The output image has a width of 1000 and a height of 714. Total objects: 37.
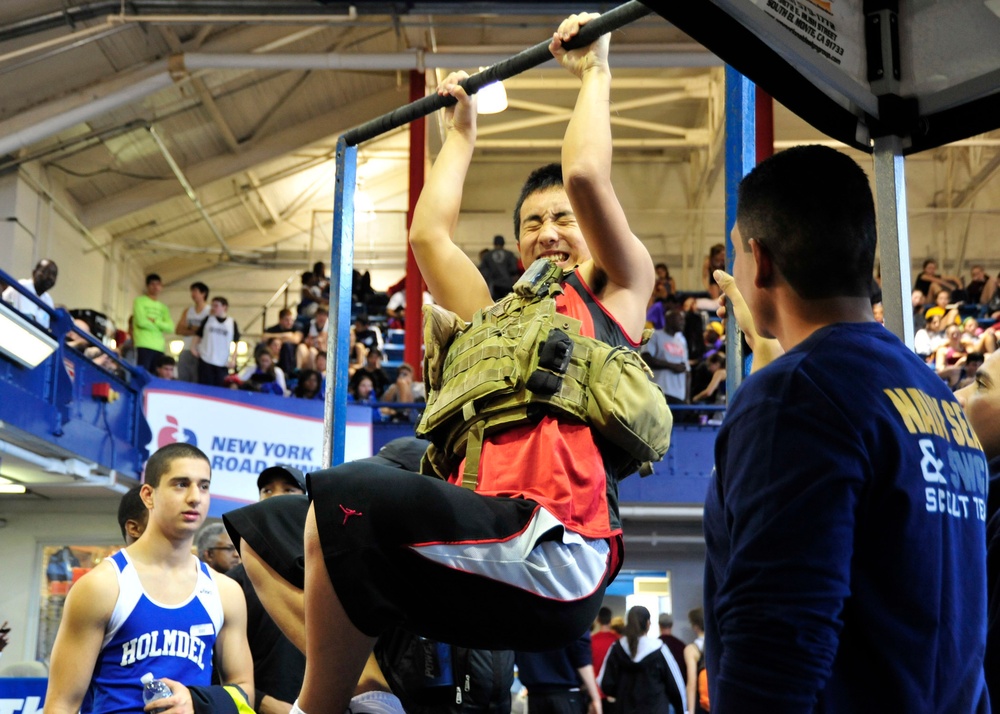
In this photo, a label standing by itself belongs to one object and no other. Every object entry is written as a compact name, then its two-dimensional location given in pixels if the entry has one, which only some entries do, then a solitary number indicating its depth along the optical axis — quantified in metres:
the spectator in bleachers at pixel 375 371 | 14.49
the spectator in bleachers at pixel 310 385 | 13.13
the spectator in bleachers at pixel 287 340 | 15.21
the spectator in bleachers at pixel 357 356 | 15.17
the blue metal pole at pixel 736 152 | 2.49
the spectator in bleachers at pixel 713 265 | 16.42
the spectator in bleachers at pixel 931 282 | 15.98
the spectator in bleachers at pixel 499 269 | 13.20
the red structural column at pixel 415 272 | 15.52
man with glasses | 5.17
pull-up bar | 2.32
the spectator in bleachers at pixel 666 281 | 16.56
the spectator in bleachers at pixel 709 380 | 13.79
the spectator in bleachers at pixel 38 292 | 9.67
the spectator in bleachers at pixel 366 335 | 16.23
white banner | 11.40
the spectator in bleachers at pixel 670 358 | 12.31
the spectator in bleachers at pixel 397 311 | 17.84
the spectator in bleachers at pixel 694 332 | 14.55
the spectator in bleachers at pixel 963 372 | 11.95
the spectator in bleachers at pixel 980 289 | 16.28
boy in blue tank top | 3.33
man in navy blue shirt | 1.38
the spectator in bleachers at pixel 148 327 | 14.08
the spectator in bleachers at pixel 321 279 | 18.38
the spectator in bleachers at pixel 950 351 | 13.04
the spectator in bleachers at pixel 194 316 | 13.76
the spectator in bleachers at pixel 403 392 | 13.66
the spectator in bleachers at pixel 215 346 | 13.62
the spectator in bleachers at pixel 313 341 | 15.11
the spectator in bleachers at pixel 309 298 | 17.48
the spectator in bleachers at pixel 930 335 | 14.11
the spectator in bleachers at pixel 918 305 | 15.34
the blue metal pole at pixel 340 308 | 2.97
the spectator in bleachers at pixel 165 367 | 13.36
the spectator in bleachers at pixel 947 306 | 14.46
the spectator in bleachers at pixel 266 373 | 14.08
